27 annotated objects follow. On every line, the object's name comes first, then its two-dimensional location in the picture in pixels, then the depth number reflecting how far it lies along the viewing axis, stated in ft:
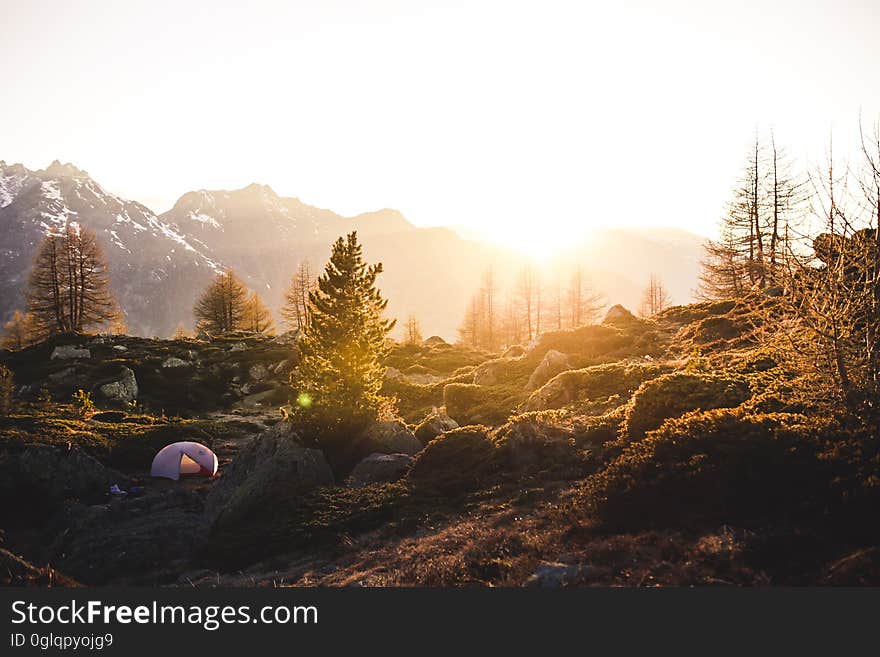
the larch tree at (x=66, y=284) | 192.65
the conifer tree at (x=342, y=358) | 62.34
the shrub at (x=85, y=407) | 102.12
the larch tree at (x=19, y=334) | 212.23
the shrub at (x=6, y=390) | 94.32
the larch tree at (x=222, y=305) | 244.83
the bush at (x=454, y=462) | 47.19
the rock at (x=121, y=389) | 126.32
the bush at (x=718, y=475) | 25.67
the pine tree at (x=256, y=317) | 261.65
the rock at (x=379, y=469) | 54.13
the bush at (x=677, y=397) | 43.55
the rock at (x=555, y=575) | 22.54
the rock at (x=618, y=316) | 135.72
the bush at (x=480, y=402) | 82.17
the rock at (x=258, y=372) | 153.07
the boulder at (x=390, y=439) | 61.87
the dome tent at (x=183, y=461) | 74.23
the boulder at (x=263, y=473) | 49.88
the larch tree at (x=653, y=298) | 249.34
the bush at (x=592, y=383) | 68.67
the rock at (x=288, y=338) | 183.83
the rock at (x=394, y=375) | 138.51
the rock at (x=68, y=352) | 148.77
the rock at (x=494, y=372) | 108.88
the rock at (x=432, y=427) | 68.49
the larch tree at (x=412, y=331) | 273.33
